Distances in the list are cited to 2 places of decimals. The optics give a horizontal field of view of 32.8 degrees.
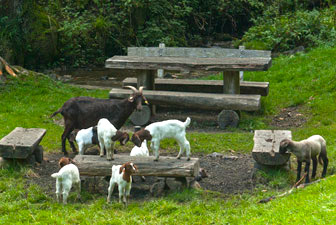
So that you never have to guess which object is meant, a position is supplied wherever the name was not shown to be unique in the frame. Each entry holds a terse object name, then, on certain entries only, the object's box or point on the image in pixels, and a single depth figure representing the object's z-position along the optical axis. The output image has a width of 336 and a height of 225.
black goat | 10.65
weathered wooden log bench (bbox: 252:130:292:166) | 8.93
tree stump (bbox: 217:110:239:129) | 13.00
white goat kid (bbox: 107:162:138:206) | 8.09
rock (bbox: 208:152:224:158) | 10.68
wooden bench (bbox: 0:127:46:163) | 9.63
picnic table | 12.78
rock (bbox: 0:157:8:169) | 9.77
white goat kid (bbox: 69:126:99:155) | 9.75
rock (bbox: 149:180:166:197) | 8.67
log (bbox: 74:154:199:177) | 8.48
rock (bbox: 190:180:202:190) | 8.72
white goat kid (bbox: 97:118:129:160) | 8.60
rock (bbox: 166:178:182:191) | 8.66
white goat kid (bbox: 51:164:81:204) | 8.20
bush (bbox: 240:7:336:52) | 18.89
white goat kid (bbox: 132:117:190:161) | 8.57
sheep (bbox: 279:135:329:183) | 8.51
